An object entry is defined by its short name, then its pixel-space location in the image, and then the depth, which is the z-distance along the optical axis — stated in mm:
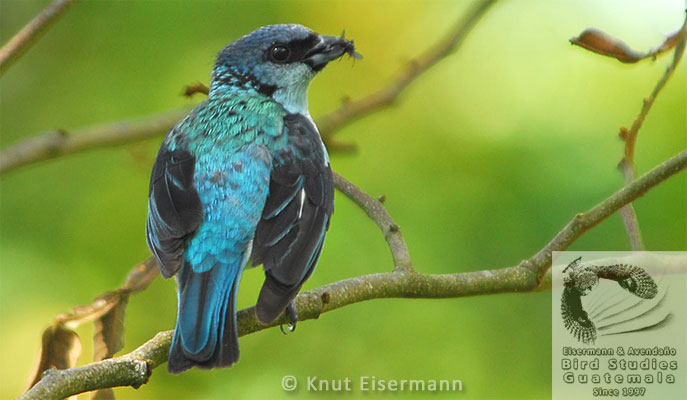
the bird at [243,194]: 6457
